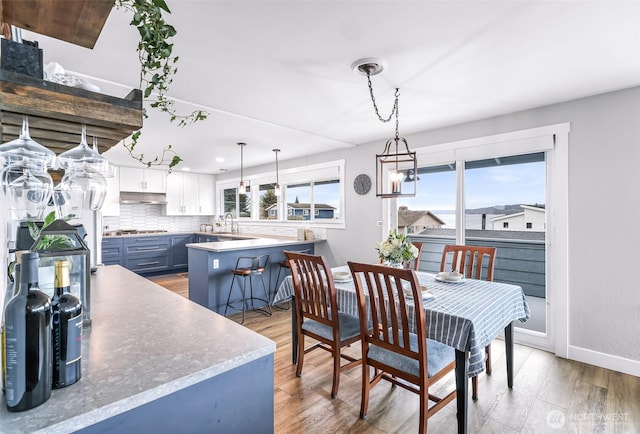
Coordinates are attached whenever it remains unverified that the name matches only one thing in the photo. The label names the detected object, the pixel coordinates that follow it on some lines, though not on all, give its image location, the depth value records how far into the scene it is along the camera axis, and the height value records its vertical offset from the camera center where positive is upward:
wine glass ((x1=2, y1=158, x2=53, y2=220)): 0.67 +0.08
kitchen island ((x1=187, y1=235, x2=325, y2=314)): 4.02 -0.62
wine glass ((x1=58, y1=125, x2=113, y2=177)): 0.80 +0.16
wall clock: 4.43 +0.49
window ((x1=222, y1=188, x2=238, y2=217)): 7.43 +0.44
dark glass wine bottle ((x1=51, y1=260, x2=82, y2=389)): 0.70 -0.25
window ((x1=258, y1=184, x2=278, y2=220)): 6.25 +0.33
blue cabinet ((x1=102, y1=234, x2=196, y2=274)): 5.96 -0.64
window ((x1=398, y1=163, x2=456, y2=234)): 3.75 +0.19
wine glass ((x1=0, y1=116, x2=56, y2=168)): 0.63 +0.14
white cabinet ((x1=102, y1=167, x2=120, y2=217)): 6.14 +0.38
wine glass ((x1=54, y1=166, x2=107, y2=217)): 0.87 +0.10
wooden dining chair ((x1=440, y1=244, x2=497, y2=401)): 2.59 -0.37
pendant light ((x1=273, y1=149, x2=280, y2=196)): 4.72 +0.45
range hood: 6.36 +0.46
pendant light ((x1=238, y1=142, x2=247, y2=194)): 4.53 +1.06
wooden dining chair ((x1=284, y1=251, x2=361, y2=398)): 2.24 -0.71
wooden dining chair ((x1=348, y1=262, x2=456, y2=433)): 1.73 -0.76
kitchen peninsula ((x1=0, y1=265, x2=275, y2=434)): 0.66 -0.38
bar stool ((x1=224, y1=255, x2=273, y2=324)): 3.98 -0.67
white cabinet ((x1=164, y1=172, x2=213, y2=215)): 7.02 +0.58
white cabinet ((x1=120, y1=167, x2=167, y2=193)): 6.38 +0.82
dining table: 1.70 -0.57
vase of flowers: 2.45 -0.24
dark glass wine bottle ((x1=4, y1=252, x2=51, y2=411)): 0.60 -0.23
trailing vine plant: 0.72 +0.46
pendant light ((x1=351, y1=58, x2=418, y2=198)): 2.13 +1.03
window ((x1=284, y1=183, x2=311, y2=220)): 5.51 +0.33
